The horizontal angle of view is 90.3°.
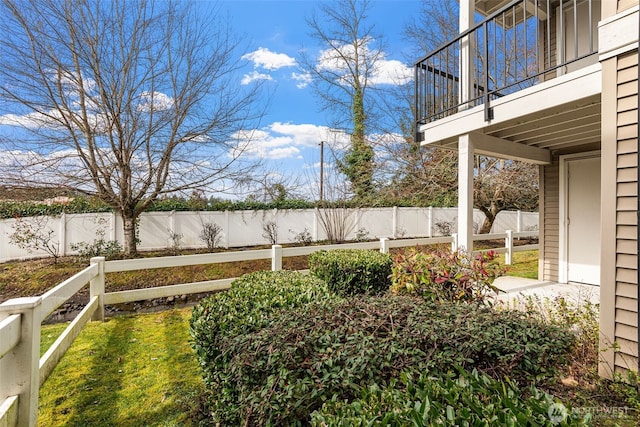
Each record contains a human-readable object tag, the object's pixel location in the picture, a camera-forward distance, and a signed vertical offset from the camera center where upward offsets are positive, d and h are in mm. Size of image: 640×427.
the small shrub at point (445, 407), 1069 -716
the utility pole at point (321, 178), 11133 +1180
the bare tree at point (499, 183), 10797 +1070
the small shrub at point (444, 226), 13531 -567
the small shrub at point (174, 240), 9383 -859
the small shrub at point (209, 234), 9852 -698
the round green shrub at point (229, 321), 1917 -732
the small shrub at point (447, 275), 3420 -689
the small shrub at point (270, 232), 10867 -685
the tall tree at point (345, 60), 15461 +7567
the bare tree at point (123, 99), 6496 +2501
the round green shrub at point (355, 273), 4742 -925
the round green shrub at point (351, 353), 1572 -767
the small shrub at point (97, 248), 8086 -973
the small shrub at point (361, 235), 11954 -851
